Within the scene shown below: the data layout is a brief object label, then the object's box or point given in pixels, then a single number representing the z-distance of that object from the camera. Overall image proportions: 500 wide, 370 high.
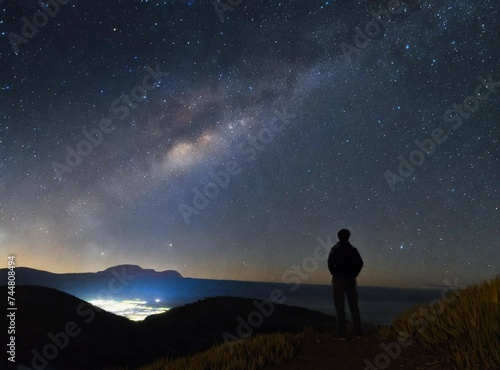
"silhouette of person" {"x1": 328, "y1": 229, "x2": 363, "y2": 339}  7.66
